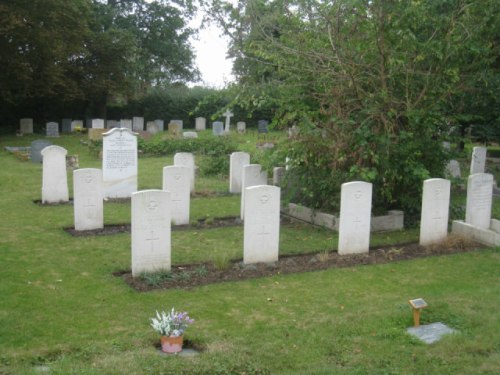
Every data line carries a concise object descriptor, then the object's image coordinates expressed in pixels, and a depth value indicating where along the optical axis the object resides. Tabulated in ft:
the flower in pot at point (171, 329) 18.26
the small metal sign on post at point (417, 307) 20.22
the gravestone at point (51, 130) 105.40
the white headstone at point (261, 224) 28.58
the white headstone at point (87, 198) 35.70
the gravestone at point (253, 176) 40.42
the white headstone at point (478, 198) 36.19
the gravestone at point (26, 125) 111.65
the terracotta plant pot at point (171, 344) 18.25
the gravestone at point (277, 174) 44.45
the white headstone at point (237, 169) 50.45
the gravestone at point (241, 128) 113.20
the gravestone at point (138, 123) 124.77
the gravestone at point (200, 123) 128.57
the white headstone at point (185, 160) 50.49
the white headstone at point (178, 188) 38.04
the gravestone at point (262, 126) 118.80
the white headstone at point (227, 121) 106.18
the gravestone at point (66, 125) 119.14
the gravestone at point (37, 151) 67.67
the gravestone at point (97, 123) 101.60
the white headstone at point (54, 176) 43.24
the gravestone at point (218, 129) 107.55
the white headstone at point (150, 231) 25.98
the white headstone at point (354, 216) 30.99
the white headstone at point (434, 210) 33.19
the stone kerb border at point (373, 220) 37.19
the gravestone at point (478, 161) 57.72
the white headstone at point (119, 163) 45.73
